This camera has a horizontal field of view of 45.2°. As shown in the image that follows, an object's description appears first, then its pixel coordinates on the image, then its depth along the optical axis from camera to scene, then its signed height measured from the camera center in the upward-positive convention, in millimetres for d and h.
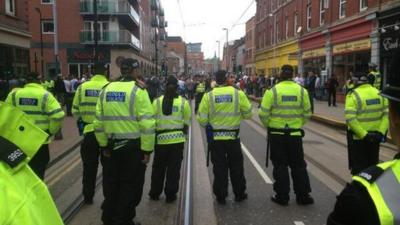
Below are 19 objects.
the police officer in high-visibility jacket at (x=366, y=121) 7051 -739
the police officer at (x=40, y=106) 6641 -488
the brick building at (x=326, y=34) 24641 +2438
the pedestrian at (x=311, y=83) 26812 -695
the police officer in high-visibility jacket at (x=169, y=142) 7453 -1120
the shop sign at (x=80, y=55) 46375 +1511
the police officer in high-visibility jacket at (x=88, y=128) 7246 -879
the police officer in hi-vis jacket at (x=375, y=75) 16198 -148
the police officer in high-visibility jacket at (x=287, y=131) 7105 -911
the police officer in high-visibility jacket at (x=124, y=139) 5707 -819
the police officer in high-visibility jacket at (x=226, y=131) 7332 -931
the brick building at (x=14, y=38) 19688 +1443
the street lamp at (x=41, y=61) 42091 +843
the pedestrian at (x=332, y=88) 24812 -914
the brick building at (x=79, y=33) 46000 +3609
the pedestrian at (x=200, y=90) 24373 -1029
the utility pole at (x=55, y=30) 28231 +1966
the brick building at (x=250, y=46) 68600 +3797
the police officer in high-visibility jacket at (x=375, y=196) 1626 -435
